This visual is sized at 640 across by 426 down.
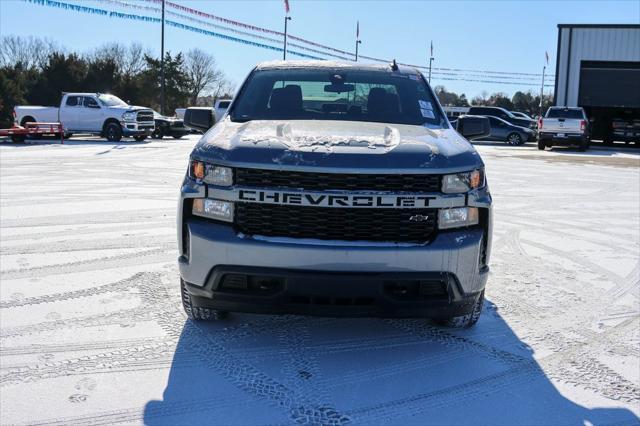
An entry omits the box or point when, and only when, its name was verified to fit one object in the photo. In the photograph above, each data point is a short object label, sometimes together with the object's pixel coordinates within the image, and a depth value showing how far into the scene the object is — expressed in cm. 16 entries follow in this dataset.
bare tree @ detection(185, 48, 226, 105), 7769
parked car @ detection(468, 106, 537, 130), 3030
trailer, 2159
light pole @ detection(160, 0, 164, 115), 4021
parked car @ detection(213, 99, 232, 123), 2922
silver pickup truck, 318
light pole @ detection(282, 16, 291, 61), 4528
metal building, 3084
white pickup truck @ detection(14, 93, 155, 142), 2416
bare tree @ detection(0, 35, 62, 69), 6944
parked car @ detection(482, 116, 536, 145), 2844
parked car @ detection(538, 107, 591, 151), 2327
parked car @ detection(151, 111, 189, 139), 2791
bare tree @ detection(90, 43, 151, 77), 7006
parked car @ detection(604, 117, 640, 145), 2784
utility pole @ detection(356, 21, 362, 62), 5633
